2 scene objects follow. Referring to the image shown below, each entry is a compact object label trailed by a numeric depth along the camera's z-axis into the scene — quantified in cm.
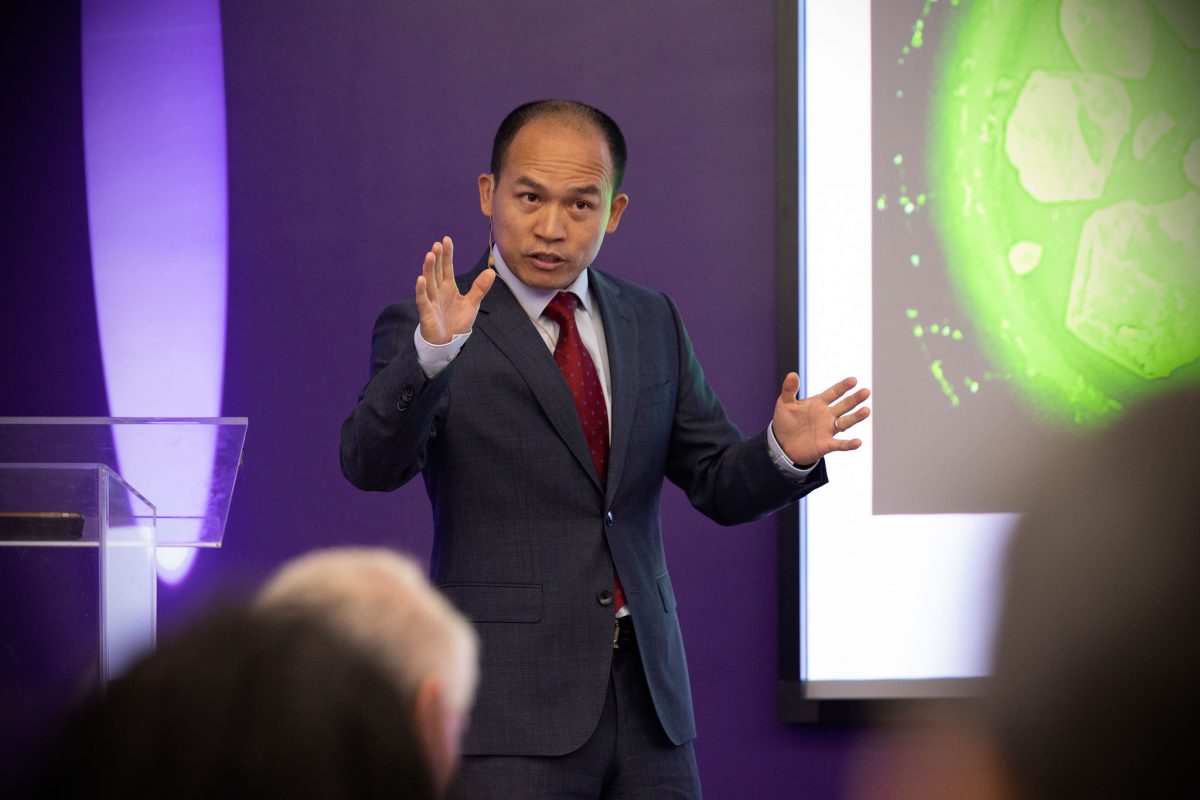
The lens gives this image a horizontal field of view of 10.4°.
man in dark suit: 754
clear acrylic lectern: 742
